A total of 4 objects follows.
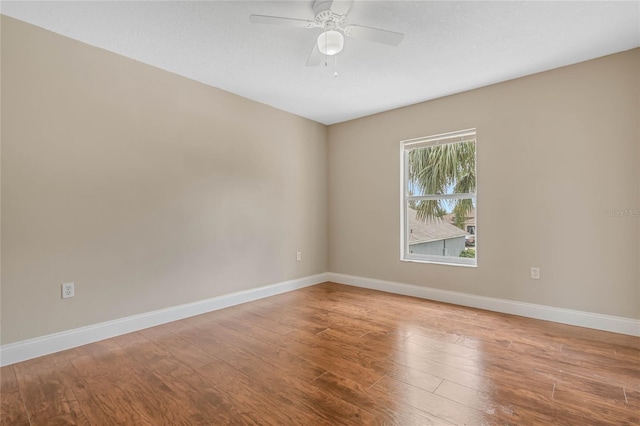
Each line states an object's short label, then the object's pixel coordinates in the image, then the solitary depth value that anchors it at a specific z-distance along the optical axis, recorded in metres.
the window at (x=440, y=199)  3.63
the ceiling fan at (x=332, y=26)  1.95
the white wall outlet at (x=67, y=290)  2.42
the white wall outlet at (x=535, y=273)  3.07
